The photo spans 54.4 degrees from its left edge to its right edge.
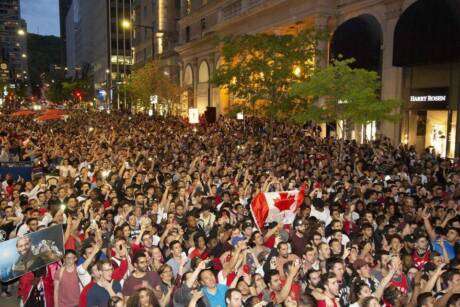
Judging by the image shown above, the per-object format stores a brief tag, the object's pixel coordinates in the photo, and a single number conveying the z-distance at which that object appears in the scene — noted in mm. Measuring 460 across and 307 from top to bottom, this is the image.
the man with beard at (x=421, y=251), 7555
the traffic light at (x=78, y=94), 92700
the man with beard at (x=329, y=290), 5573
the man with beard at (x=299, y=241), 7938
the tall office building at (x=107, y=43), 98625
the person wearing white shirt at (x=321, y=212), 10102
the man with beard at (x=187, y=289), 5766
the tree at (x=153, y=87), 46156
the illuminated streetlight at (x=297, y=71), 24250
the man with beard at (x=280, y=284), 5926
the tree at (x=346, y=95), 17578
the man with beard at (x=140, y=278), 6074
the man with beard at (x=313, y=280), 5930
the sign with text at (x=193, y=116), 26844
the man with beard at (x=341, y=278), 6250
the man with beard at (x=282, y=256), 6785
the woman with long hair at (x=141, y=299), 5285
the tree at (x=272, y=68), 23745
